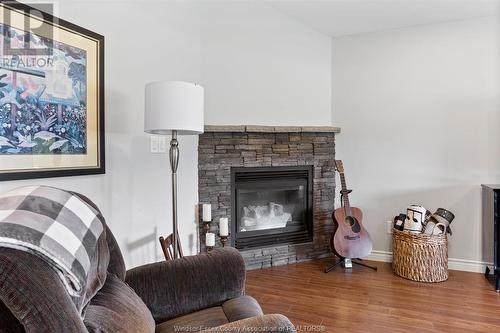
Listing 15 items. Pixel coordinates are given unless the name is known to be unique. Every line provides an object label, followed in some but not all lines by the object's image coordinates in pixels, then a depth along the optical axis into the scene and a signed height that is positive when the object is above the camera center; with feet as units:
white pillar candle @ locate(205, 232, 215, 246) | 7.94 -1.81
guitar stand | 9.95 -3.09
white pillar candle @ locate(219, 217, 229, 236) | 8.43 -1.61
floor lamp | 5.72 +0.93
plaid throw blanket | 2.69 -0.59
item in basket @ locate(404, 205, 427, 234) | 9.34 -1.57
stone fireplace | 9.48 -0.77
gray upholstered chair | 2.51 -1.52
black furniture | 8.66 -1.82
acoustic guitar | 9.90 -2.16
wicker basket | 9.01 -2.56
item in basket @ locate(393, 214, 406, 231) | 9.75 -1.74
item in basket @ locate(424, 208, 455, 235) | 9.19 -1.66
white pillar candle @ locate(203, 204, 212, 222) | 8.36 -1.25
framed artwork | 4.72 +1.01
